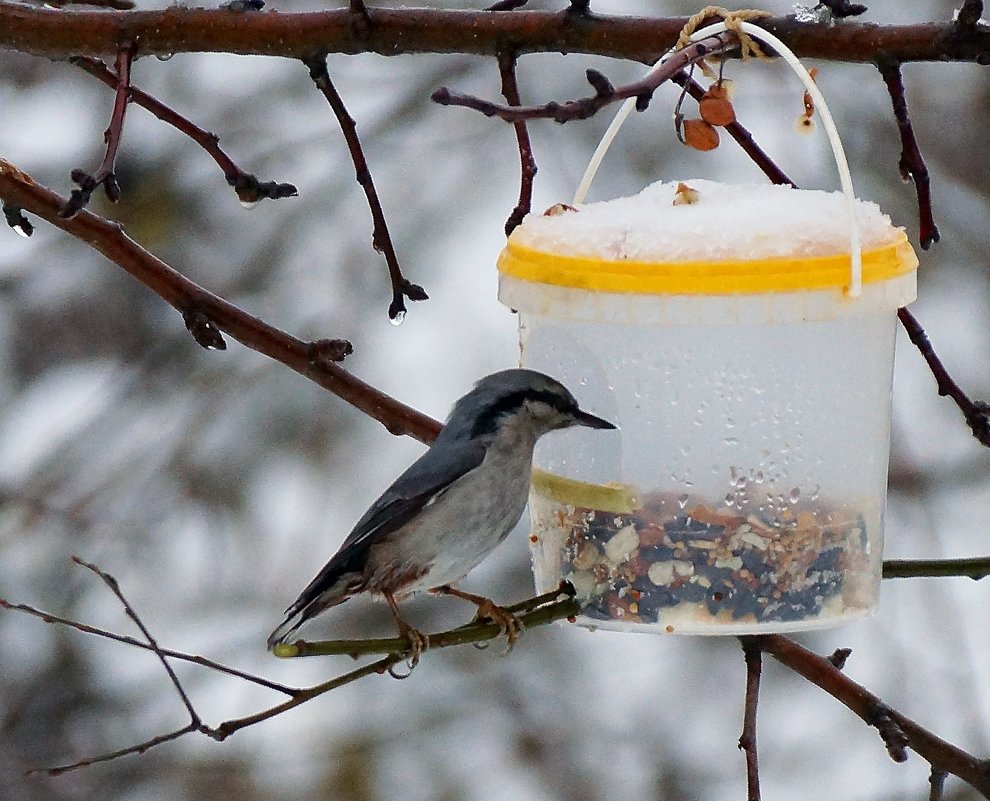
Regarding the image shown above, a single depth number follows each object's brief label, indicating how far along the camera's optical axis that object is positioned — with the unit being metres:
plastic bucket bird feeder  4.16
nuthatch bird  4.68
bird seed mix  4.32
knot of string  4.09
